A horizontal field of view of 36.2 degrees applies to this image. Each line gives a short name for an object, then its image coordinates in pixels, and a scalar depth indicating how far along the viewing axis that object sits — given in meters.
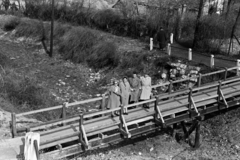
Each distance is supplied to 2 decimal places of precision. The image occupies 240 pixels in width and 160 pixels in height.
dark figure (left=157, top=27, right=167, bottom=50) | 23.77
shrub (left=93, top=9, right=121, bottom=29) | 31.53
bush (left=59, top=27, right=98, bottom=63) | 25.91
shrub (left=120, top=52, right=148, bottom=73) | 22.50
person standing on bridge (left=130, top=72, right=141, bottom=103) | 13.12
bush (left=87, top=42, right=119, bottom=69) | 23.99
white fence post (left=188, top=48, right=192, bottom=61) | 21.17
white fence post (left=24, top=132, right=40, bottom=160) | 9.45
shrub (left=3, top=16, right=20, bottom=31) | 32.81
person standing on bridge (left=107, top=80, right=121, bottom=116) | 12.33
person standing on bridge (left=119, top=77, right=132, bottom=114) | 12.51
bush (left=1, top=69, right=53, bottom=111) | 16.30
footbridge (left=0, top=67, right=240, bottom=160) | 10.52
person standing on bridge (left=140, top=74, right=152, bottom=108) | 13.24
